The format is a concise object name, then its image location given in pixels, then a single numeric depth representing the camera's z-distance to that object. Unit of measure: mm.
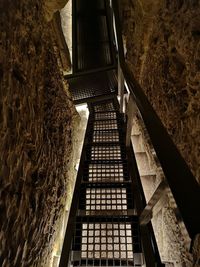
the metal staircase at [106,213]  1739
